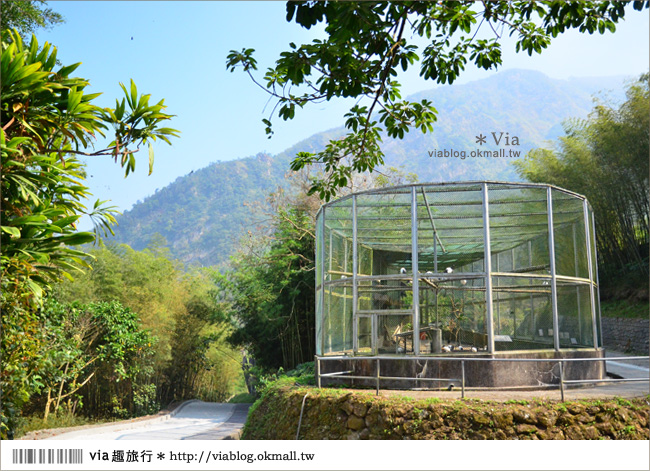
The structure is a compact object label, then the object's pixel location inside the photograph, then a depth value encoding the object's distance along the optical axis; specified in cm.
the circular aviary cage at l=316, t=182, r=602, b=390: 884
